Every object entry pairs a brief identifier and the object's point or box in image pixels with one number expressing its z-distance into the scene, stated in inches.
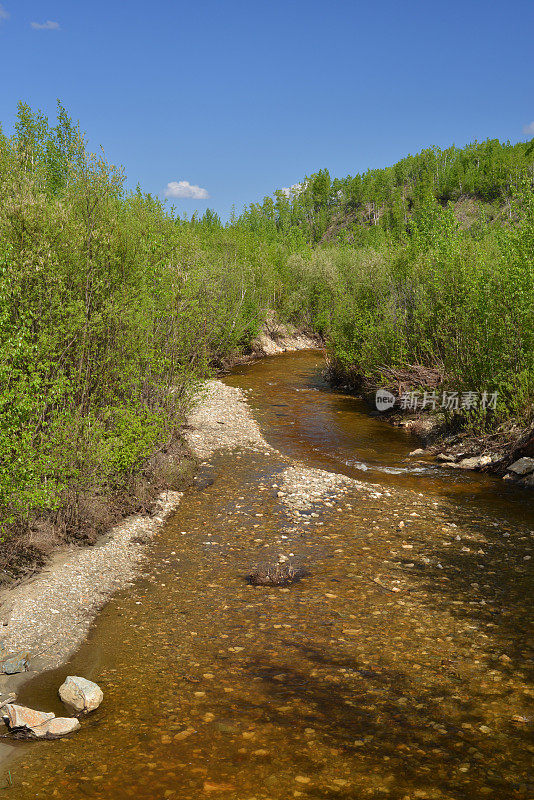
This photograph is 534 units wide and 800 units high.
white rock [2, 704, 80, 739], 314.2
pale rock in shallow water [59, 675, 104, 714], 336.8
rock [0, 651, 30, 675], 370.6
